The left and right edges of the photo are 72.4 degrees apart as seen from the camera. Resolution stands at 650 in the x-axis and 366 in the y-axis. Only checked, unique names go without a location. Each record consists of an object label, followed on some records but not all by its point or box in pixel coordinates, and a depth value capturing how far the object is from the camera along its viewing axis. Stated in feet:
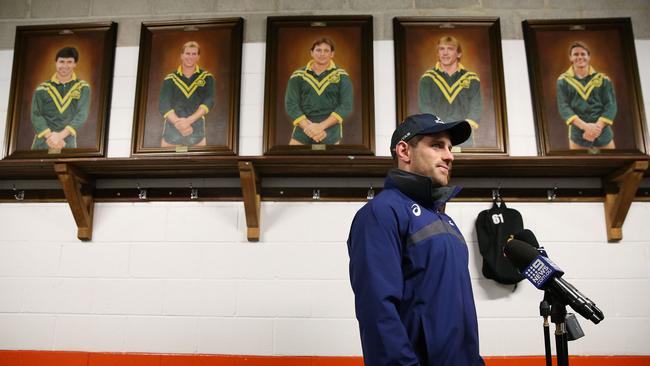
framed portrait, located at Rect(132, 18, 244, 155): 8.69
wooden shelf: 7.65
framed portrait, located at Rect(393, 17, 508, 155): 8.59
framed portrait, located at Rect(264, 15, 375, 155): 8.55
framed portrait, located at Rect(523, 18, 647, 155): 8.46
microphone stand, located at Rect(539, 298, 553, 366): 4.30
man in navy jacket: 4.01
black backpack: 7.68
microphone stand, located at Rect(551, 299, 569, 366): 4.07
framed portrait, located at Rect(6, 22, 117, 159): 8.84
